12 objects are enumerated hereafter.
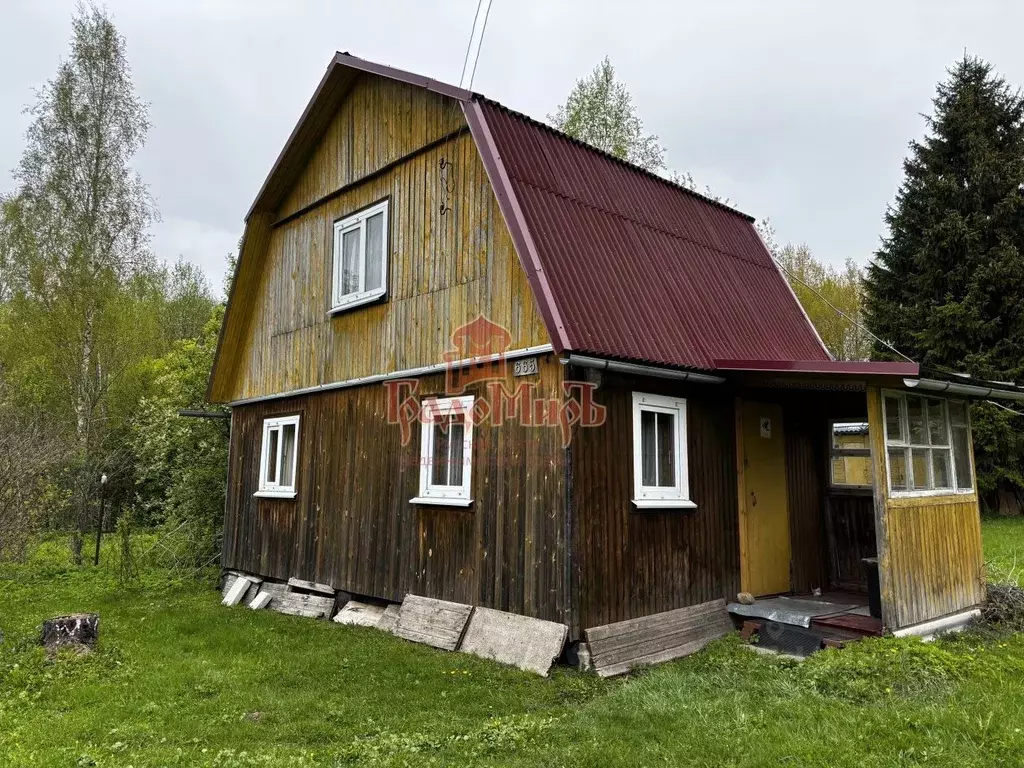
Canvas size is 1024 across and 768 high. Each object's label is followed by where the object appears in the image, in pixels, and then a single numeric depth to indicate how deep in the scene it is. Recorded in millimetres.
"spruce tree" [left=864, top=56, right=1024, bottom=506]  17547
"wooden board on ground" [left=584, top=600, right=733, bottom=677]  5906
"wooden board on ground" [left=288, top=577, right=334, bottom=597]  8703
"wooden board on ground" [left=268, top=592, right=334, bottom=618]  8656
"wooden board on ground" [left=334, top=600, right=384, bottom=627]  7938
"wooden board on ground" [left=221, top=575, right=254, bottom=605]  9876
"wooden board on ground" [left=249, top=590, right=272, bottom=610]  9383
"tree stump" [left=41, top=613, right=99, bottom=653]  6289
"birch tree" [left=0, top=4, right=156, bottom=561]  15500
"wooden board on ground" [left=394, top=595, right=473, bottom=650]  6694
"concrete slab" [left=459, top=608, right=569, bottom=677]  5812
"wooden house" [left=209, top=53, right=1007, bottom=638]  6312
